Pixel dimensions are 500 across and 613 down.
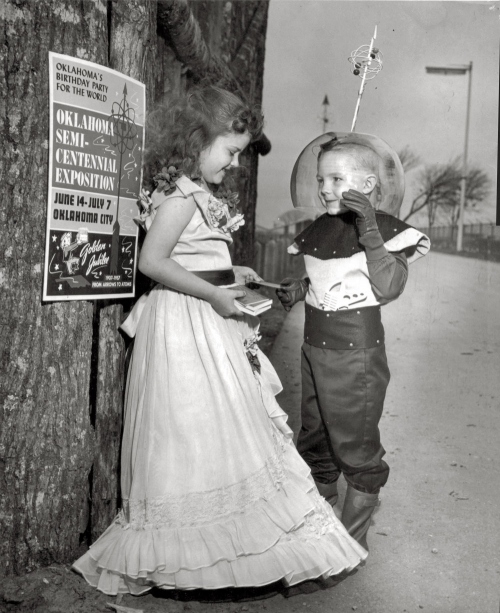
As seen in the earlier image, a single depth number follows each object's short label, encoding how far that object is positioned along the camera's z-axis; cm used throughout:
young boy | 236
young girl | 218
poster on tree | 212
